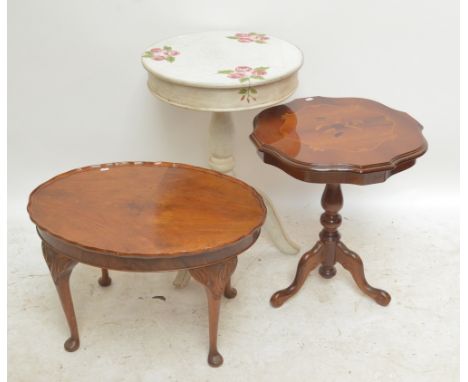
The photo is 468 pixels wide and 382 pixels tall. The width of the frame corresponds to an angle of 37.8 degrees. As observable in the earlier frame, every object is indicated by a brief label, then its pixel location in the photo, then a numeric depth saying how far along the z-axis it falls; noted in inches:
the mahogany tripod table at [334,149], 97.0
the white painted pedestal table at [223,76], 104.9
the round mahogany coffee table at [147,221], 91.7
